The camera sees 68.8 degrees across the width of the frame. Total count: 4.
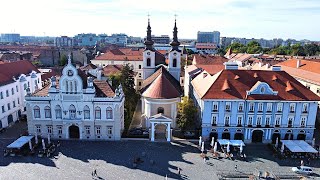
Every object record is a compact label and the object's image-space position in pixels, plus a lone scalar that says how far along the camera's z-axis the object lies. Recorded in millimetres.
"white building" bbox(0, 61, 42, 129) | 42844
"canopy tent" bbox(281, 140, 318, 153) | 33266
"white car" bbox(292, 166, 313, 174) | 29869
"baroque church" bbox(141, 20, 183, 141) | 37535
